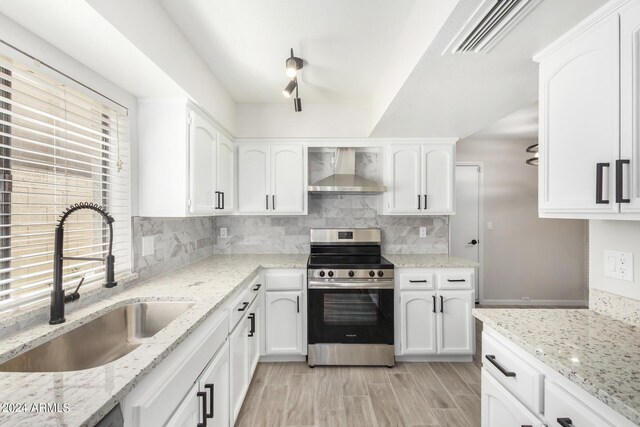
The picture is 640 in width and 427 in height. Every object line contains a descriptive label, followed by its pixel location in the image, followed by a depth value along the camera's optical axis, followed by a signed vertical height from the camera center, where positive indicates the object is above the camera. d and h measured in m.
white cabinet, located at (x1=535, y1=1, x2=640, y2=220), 0.93 +0.34
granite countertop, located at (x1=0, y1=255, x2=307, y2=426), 0.66 -0.46
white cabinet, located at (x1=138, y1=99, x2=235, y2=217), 1.85 +0.35
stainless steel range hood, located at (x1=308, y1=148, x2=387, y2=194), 2.68 +0.30
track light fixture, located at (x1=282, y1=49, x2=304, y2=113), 1.74 +0.88
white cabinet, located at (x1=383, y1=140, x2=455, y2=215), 2.87 +0.32
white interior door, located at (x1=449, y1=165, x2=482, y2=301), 4.18 +0.03
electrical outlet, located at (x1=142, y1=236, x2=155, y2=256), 1.90 -0.23
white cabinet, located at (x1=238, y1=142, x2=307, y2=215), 2.89 +0.33
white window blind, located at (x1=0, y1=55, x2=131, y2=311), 1.14 +0.16
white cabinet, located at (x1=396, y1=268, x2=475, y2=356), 2.58 -0.92
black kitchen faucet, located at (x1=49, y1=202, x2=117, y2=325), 1.15 -0.25
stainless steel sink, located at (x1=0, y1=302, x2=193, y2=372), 1.05 -0.56
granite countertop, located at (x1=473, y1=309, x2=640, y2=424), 0.76 -0.46
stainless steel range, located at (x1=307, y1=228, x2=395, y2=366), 2.50 -0.89
